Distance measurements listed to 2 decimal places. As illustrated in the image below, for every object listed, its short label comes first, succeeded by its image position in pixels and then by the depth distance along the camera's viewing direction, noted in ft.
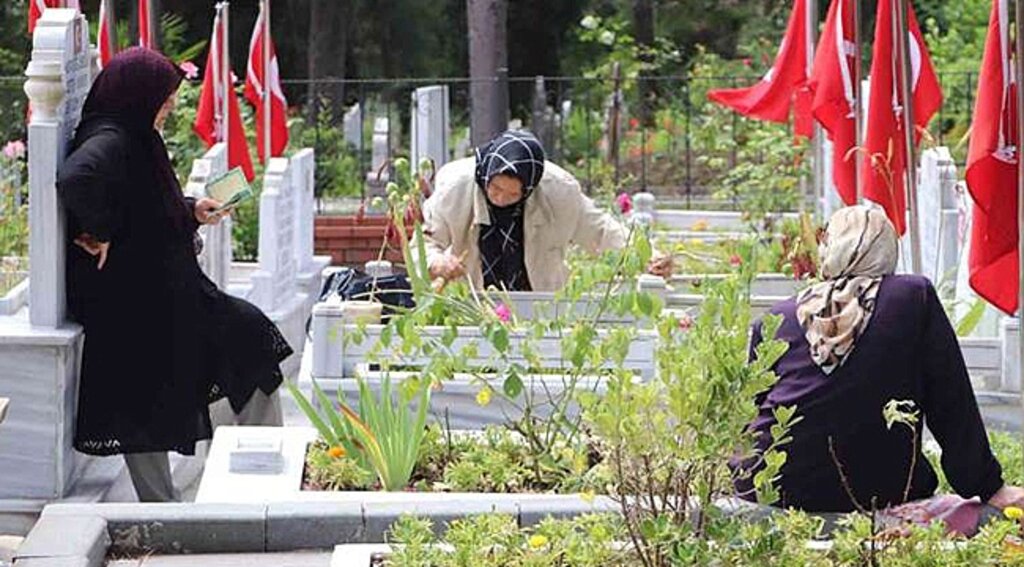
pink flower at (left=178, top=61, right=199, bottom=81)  45.68
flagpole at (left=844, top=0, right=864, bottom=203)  34.30
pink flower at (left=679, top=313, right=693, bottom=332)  22.79
